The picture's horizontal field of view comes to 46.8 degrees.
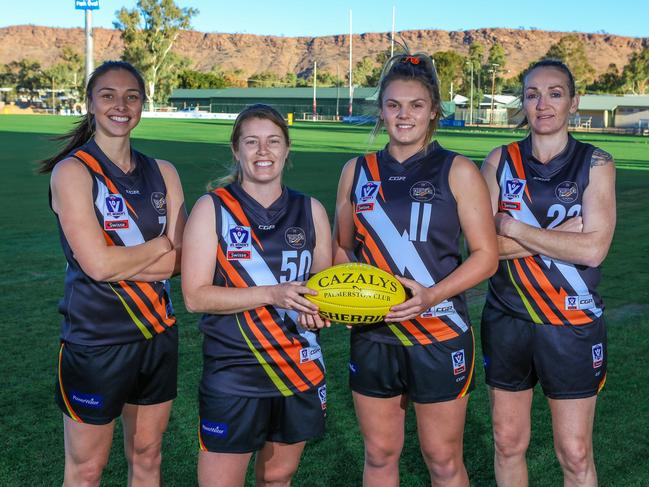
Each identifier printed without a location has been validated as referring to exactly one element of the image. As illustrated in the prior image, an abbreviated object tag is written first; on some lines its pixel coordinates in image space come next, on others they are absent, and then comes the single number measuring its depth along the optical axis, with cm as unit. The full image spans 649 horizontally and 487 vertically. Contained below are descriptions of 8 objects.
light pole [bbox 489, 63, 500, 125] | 8369
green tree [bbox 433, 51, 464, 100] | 9525
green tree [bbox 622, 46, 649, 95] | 10481
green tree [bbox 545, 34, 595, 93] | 9791
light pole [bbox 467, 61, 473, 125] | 8149
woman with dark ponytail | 311
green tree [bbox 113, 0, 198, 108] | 9150
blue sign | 3152
